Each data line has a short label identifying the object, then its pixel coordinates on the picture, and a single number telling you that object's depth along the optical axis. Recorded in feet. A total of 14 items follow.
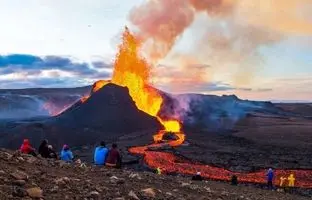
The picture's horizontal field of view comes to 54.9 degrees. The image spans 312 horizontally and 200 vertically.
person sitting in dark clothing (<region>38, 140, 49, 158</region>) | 41.50
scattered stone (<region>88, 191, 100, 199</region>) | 19.66
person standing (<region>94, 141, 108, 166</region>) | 40.23
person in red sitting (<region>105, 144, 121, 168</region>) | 38.73
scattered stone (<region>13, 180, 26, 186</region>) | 19.09
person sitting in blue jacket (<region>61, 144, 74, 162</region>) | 43.43
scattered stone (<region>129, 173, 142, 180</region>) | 28.95
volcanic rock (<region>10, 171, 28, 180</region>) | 19.95
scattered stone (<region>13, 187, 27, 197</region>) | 17.40
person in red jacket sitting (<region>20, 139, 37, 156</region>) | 38.27
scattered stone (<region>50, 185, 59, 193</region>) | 19.27
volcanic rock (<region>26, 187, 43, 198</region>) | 17.77
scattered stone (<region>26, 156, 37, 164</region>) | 26.57
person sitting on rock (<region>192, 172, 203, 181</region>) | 54.51
